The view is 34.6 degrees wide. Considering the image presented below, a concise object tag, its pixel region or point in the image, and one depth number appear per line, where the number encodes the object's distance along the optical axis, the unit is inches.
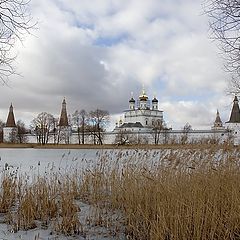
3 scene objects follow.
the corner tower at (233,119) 2406.5
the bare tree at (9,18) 249.4
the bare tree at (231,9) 295.9
